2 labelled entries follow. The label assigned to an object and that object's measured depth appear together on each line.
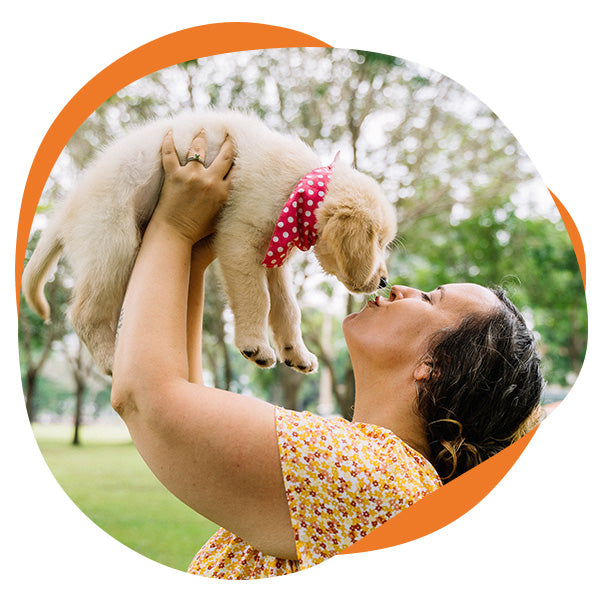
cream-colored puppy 1.88
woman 1.43
